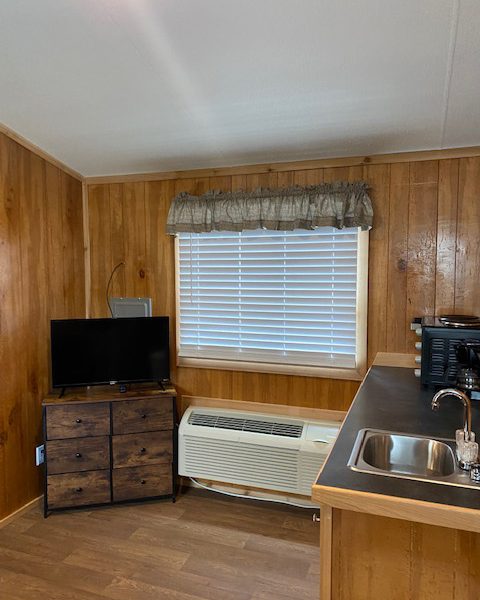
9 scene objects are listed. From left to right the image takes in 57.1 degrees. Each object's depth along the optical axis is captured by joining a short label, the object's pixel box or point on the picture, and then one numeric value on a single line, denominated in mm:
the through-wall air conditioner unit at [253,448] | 2791
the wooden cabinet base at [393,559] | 1248
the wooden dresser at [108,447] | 2857
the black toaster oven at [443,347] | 2168
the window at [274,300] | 2873
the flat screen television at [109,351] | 2957
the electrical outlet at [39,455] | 2995
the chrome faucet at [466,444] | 1340
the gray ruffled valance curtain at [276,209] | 2727
